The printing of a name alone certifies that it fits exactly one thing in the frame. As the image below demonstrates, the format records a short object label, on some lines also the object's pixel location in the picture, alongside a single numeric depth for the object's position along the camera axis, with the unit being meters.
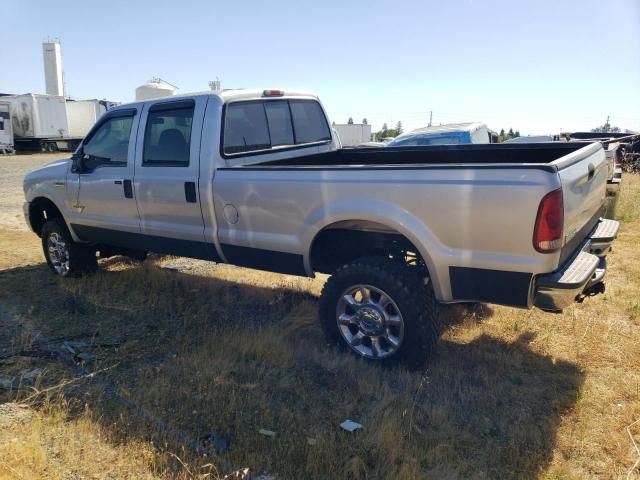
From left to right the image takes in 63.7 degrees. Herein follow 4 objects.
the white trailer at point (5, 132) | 28.23
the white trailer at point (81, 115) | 33.16
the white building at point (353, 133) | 38.69
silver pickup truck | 3.11
